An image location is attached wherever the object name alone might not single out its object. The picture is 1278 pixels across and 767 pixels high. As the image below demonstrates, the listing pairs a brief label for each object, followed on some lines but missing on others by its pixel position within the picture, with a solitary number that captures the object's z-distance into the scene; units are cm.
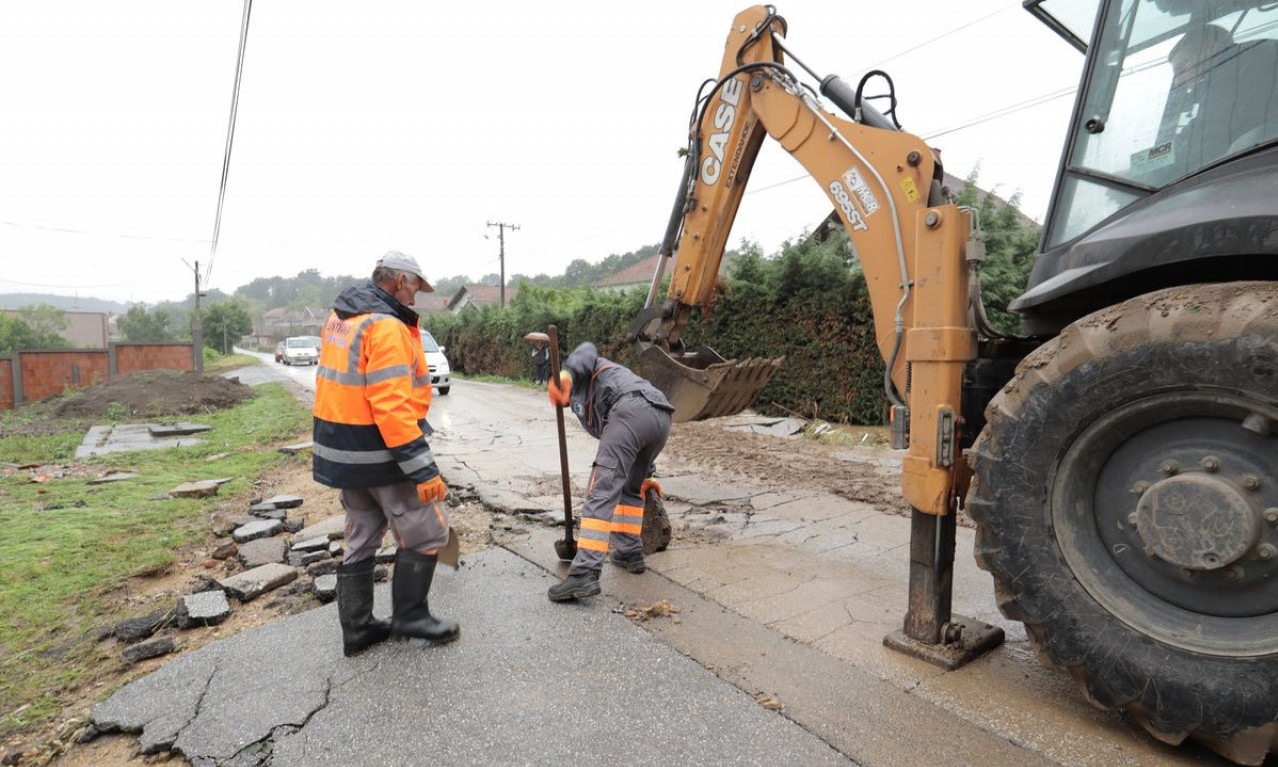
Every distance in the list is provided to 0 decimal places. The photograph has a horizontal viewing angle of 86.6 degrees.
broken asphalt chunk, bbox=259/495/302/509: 611
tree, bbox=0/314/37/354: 4291
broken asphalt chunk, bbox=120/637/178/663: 325
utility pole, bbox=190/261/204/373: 2605
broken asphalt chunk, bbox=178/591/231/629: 361
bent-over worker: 365
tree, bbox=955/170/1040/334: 906
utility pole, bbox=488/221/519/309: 3755
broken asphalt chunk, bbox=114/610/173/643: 350
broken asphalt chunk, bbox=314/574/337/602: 380
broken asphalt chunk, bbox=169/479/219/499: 654
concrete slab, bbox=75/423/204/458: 969
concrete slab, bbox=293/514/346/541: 500
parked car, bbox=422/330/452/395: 1627
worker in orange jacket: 299
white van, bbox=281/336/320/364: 3816
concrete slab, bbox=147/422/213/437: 1123
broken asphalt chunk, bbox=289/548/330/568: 448
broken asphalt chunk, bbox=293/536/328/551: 468
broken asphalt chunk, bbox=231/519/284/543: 510
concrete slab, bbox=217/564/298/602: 393
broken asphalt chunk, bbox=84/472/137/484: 727
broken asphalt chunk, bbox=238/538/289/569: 456
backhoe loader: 194
